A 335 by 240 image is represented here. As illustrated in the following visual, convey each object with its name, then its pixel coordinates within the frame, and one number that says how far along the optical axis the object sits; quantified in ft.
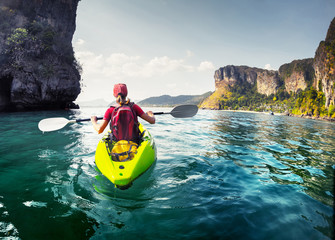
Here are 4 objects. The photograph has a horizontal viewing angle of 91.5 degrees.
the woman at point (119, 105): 12.09
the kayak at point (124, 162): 9.62
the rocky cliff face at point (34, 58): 77.15
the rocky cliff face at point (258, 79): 506.48
